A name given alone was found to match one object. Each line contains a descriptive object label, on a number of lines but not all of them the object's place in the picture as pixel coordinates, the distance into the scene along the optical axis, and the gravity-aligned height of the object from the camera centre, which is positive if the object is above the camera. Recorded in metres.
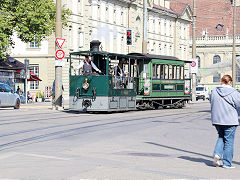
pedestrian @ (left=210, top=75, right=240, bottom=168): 9.59 -0.53
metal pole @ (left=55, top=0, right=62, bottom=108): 28.91 +0.62
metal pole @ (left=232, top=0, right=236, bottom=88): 57.31 +2.18
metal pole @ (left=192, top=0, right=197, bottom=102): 44.62 +2.73
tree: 38.72 +4.55
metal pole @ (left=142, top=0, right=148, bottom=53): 36.77 +3.70
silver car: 29.89 -0.66
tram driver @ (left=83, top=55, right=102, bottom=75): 25.70 +0.82
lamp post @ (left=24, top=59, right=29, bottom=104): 43.12 +1.53
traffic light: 34.03 +2.88
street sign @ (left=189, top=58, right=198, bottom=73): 40.44 +1.31
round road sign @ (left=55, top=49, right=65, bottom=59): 28.19 +1.54
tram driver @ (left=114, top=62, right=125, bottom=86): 26.37 +0.58
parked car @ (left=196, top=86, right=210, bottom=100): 67.69 -0.78
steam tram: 25.28 +0.19
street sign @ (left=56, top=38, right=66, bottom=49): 28.09 +2.15
